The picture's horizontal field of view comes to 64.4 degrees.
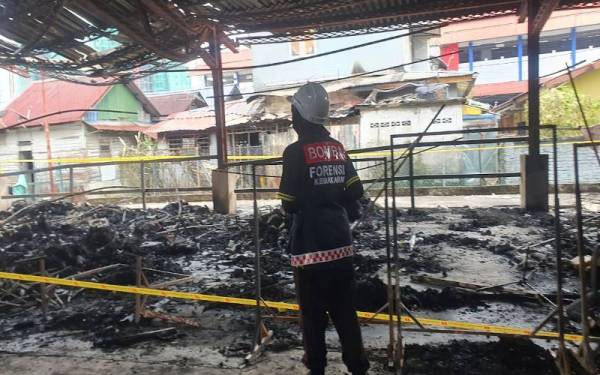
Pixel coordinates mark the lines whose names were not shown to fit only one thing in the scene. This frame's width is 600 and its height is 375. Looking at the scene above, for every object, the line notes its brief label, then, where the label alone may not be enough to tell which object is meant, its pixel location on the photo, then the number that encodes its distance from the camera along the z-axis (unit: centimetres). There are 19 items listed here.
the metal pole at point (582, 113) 262
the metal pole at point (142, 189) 1115
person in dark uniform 284
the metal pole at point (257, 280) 358
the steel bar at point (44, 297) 455
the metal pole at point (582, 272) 254
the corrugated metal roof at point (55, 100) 2459
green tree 1639
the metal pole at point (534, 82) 876
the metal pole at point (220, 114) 986
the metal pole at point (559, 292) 265
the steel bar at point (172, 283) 479
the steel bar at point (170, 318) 420
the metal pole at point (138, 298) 425
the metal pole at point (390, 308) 323
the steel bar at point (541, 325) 274
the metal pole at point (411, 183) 853
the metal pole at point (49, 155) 1717
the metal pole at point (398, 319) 311
